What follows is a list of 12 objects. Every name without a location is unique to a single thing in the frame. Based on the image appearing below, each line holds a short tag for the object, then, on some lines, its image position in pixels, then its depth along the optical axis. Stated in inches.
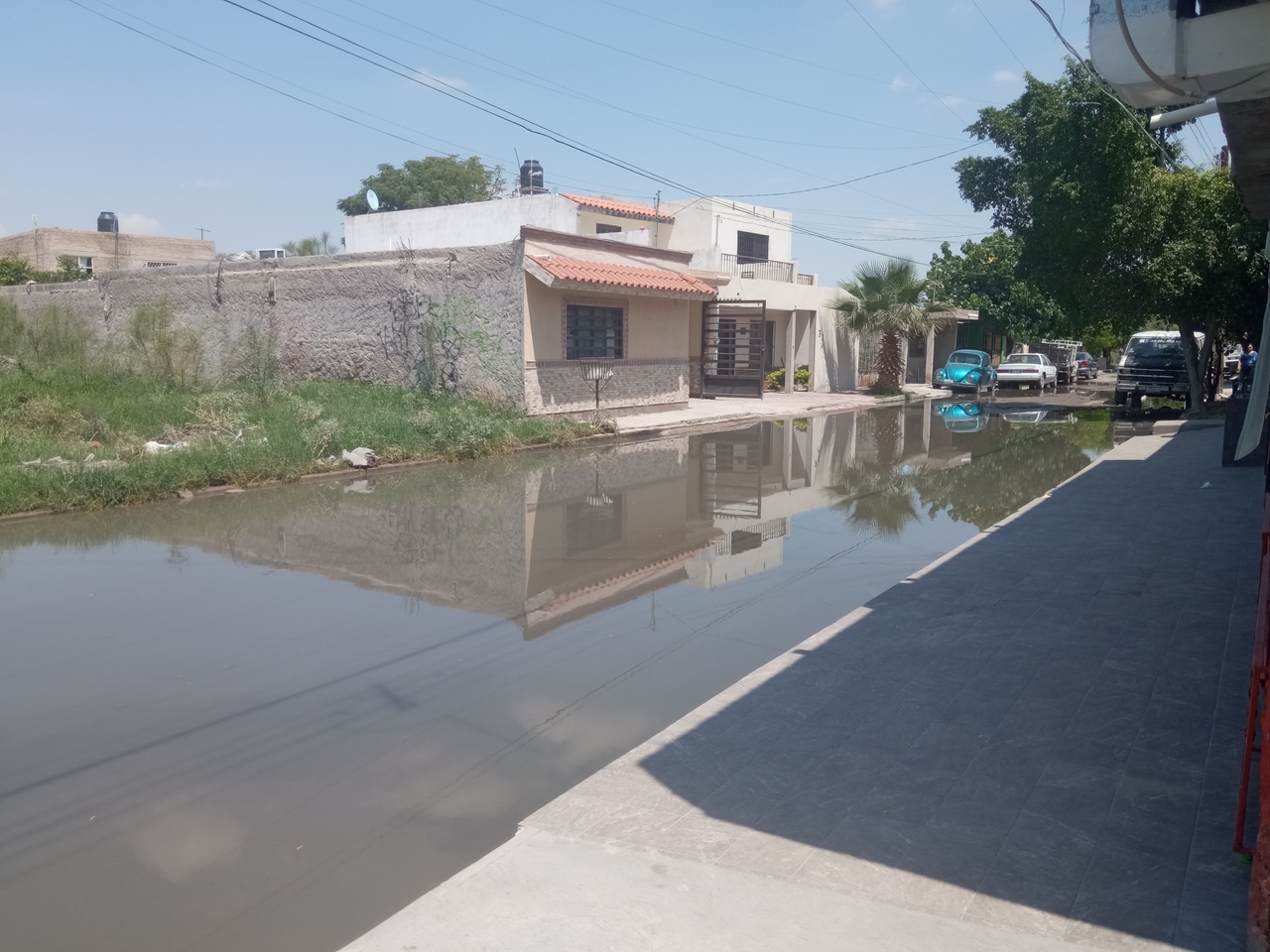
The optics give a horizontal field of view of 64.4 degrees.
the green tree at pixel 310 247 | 1664.6
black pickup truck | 1133.7
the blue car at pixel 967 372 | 1507.1
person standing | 706.0
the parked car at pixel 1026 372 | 1600.6
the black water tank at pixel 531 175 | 1630.2
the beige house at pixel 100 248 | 1724.9
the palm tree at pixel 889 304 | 1346.0
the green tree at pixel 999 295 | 1801.2
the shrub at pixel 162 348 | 855.7
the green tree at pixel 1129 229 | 936.9
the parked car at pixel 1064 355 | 1809.8
